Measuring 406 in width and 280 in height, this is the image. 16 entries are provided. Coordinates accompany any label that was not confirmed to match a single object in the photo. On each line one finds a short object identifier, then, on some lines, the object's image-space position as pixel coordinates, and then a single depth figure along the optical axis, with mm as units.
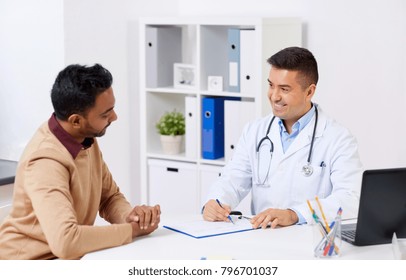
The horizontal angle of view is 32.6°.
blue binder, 4000
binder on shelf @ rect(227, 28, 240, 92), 3818
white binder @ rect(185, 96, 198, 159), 4074
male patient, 2057
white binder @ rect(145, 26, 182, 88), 4148
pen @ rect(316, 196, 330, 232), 2043
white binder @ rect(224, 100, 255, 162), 3865
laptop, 2039
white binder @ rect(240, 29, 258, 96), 3766
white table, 2081
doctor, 2668
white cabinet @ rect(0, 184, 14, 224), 3445
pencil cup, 2049
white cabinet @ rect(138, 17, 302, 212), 3793
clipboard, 2297
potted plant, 4211
